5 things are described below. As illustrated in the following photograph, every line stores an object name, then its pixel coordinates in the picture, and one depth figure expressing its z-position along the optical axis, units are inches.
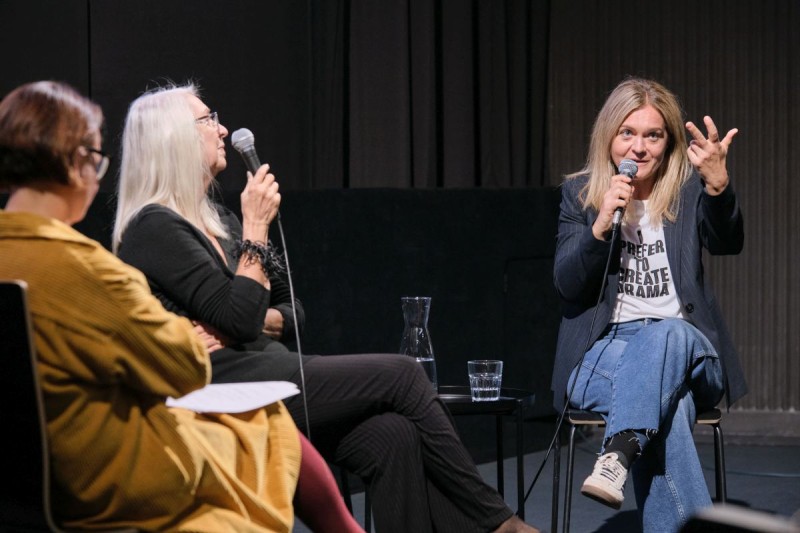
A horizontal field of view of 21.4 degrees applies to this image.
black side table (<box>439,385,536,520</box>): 214.8
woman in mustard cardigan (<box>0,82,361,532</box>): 124.8
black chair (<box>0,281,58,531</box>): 119.2
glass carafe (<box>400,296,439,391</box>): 218.8
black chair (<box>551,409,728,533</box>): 220.9
